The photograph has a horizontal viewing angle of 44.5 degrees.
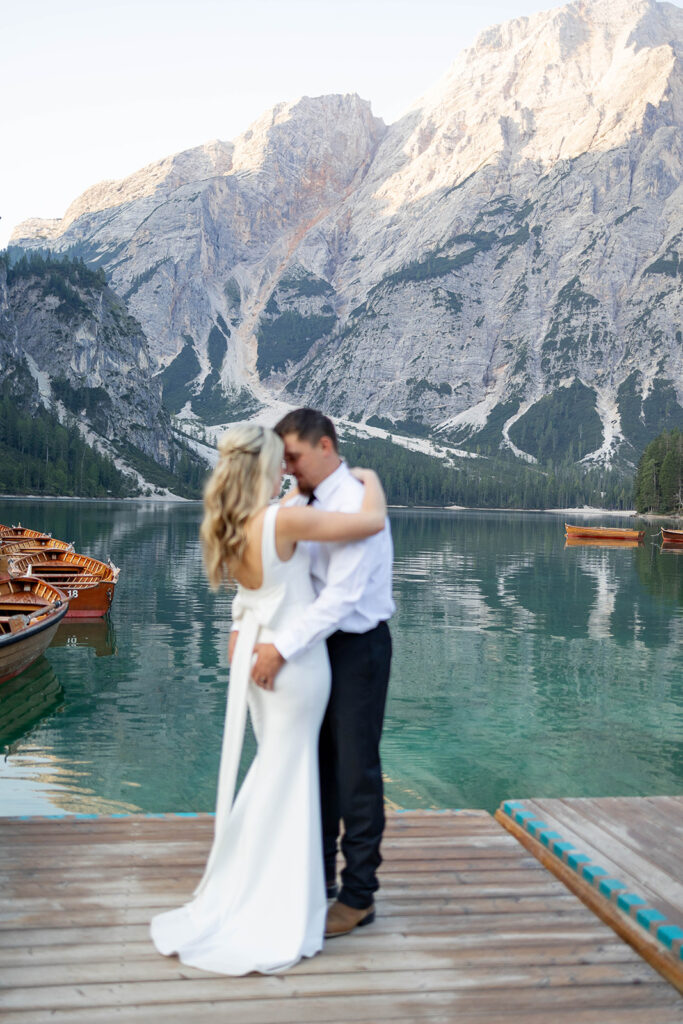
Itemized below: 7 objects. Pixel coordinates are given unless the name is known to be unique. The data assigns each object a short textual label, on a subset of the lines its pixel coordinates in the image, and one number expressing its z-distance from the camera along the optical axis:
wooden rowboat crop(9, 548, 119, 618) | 31.27
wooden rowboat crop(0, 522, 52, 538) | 49.31
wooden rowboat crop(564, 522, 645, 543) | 95.50
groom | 5.55
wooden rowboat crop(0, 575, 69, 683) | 20.41
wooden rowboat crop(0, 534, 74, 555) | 39.18
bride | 5.25
